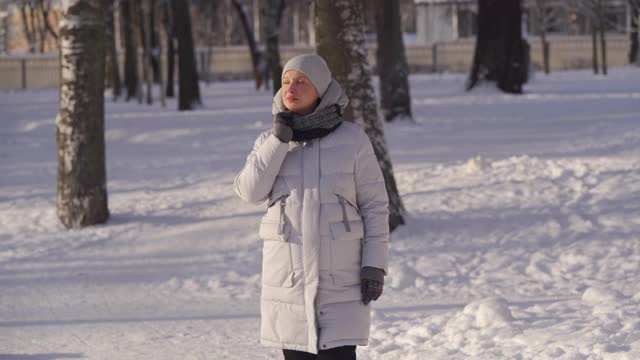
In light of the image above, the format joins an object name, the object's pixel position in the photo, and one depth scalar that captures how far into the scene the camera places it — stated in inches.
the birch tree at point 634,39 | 1881.4
